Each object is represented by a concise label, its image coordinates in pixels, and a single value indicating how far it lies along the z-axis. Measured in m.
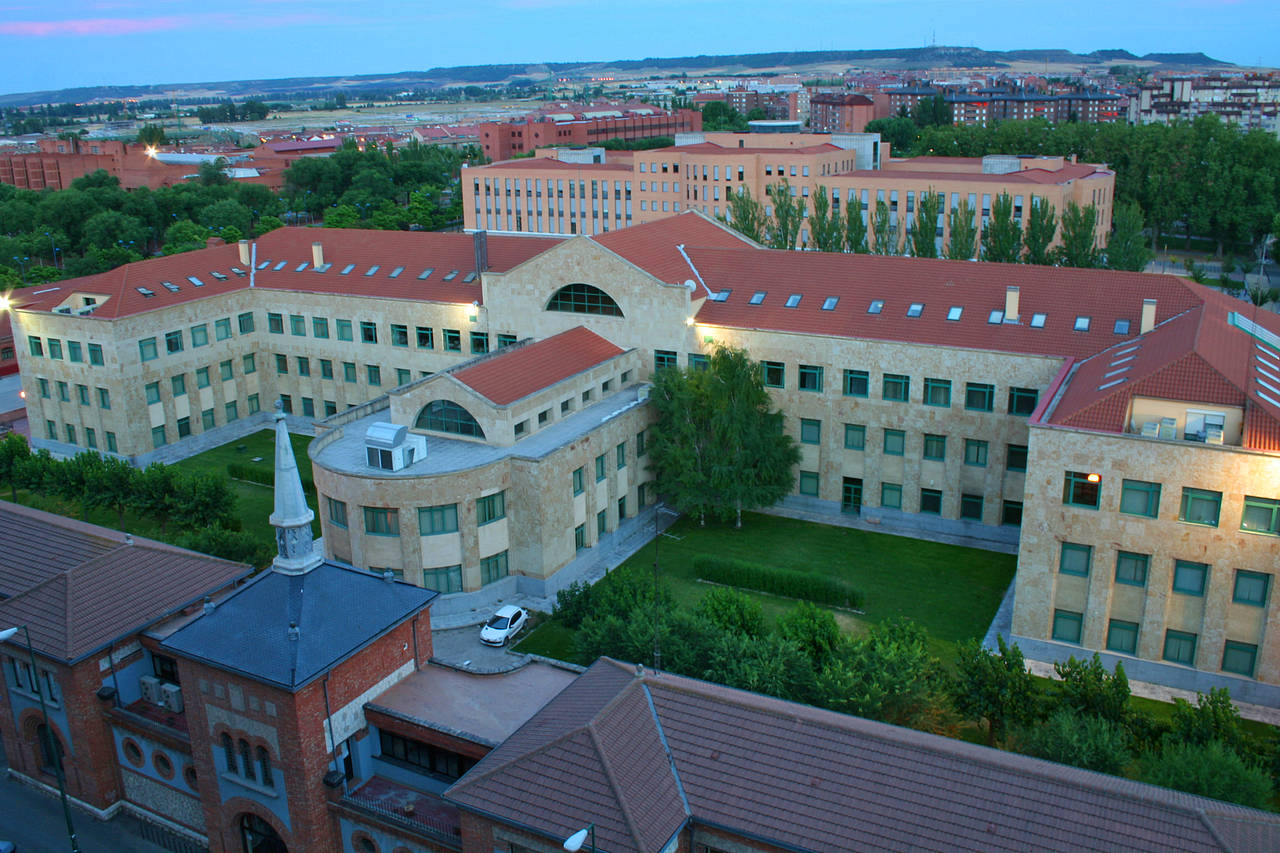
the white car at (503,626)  42.91
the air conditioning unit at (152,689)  33.69
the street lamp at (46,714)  27.86
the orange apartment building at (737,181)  102.94
